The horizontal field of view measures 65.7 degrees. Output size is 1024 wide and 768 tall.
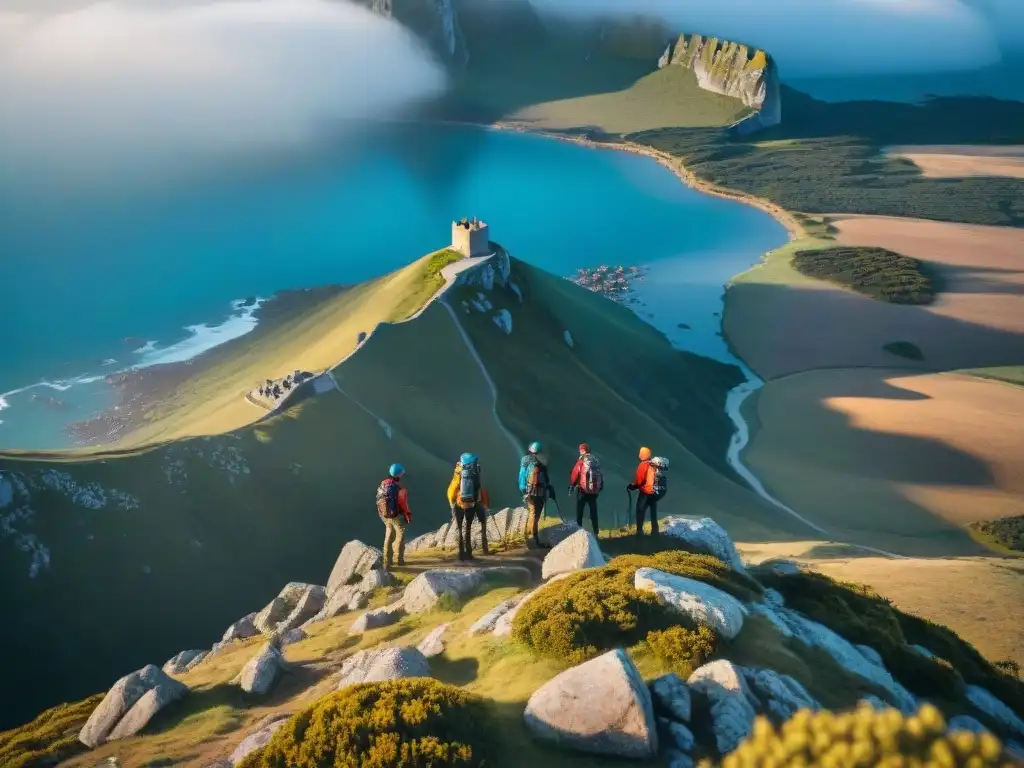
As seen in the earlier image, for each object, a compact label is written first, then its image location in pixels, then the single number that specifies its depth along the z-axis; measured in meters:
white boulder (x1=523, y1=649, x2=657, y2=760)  10.95
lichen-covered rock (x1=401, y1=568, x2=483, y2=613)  17.80
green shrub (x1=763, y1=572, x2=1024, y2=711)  16.45
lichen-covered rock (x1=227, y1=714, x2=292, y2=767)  12.11
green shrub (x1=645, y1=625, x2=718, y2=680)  12.88
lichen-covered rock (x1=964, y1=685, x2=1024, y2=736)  16.42
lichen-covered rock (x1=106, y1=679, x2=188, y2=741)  14.60
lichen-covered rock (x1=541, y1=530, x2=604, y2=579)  17.56
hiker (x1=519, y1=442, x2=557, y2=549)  19.11
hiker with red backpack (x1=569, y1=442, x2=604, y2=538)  18.92
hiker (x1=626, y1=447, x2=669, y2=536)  18.70
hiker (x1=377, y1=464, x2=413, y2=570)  19.14
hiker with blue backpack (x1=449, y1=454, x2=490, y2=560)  19.00
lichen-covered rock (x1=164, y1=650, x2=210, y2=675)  21.59
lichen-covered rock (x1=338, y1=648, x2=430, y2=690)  13.30
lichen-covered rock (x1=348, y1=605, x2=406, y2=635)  17.77
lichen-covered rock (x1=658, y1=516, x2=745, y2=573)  20.11
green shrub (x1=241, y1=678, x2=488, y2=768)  10.48
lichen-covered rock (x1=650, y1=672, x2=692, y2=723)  11.52
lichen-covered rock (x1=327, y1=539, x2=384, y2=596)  22.31
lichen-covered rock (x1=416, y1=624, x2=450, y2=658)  15.05
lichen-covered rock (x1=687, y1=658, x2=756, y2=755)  11.28
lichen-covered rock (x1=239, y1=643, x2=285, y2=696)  15.41
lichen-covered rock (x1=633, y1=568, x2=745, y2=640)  13.73
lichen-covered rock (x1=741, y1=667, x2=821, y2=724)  12.06
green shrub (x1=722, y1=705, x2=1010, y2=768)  7.05
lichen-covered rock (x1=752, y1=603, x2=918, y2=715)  14.62
